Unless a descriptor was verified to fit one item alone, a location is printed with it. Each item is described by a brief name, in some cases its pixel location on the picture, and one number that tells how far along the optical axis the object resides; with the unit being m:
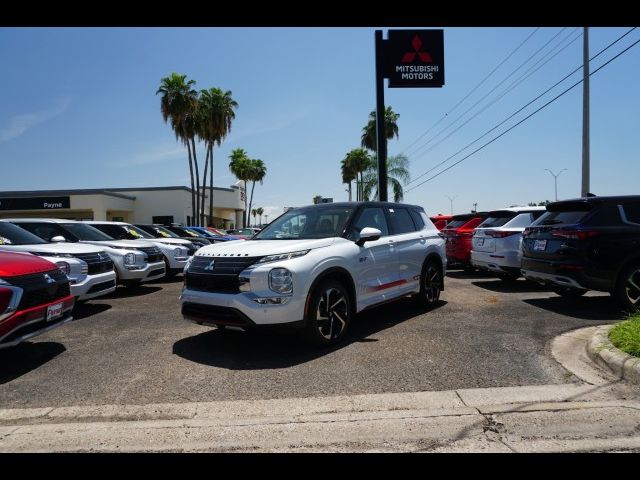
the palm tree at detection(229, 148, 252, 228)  59.34
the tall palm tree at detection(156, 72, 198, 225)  32.19
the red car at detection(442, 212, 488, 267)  11.34
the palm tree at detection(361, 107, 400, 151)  42.88
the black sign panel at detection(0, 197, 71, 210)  41.69
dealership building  40.81
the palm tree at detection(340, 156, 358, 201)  57.03
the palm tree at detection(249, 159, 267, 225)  62.49
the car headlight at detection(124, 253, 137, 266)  9.03
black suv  6.34
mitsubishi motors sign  13.79
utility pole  17.05
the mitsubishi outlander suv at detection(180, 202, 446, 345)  4.56
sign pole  14.62
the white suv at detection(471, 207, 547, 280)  8.97
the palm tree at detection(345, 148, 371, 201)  53.19
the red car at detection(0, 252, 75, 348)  4.21
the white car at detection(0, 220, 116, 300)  6.85
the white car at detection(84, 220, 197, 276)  11.12
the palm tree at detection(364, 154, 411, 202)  33.12
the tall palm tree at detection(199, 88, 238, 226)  35.88
